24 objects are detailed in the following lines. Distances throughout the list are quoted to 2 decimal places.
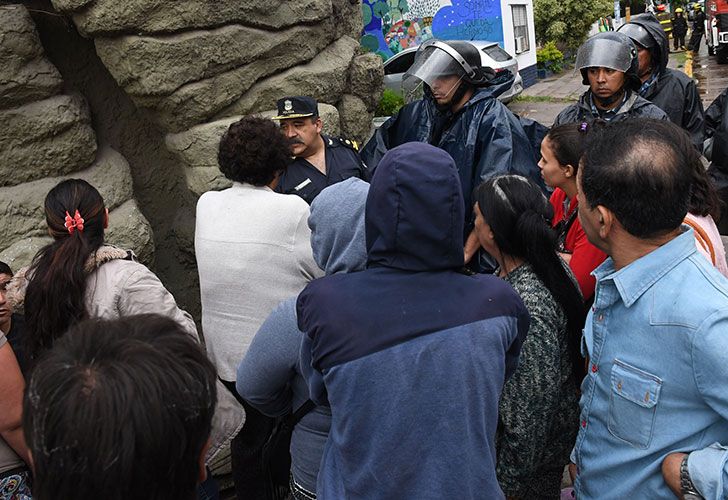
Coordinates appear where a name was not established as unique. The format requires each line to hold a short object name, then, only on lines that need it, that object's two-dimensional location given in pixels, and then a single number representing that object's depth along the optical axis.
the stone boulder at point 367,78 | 4.34
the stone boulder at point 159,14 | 3.17
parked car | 12.95
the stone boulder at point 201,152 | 3.61
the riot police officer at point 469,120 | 3.41
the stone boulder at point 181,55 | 3.29
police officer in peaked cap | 3.49
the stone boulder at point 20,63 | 3.13
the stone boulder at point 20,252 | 3.15
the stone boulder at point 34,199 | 3.23
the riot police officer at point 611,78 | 3.52
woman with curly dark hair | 2.40
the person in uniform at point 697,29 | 22.23
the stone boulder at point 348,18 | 4.42
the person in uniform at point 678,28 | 22.27
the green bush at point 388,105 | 7.09
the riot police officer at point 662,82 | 4.26
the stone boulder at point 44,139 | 3.23
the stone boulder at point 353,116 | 4.36
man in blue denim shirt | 1.51
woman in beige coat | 2.14
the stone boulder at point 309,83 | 3.77
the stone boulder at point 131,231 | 3.42
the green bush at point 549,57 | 18.98
